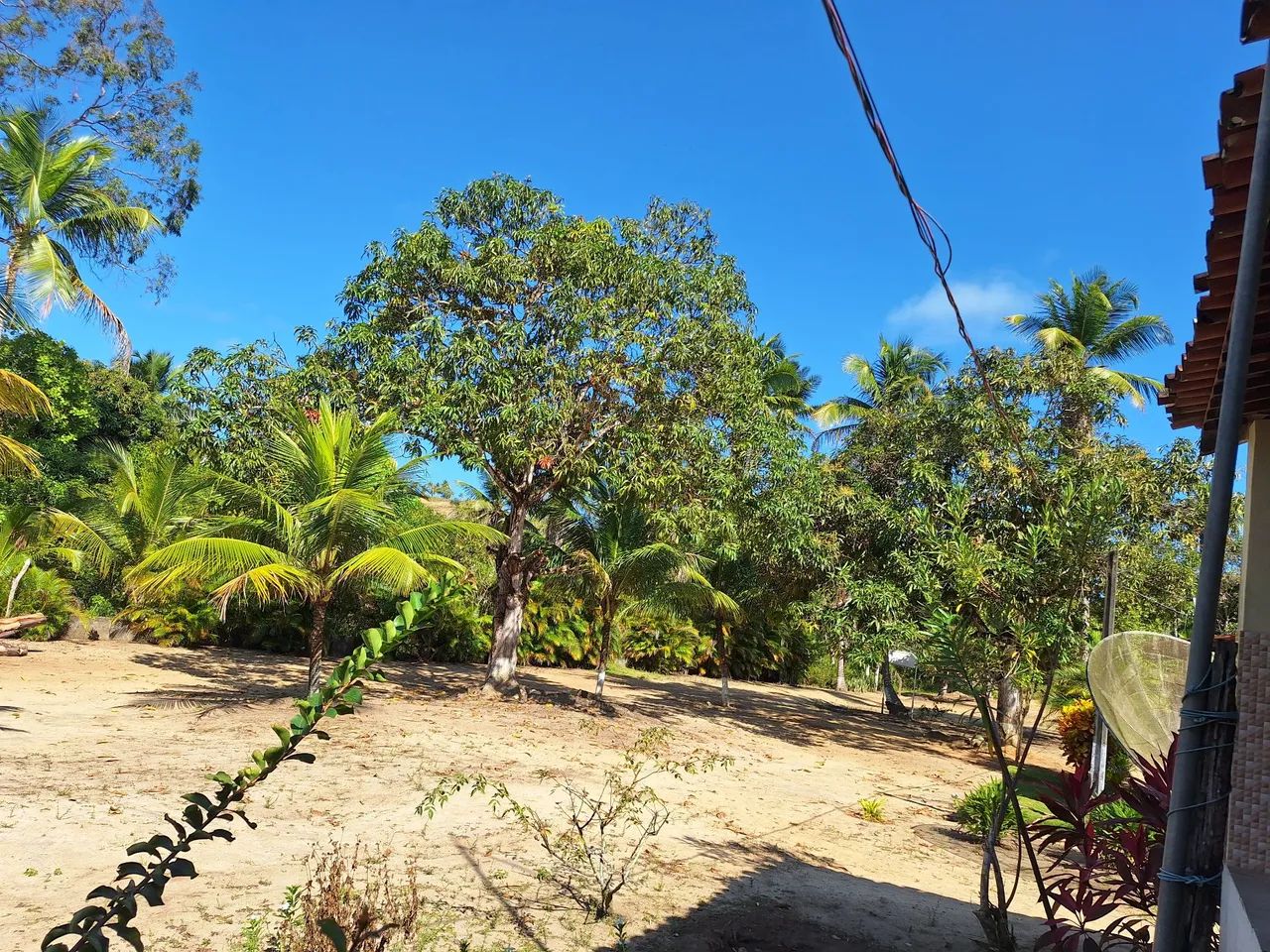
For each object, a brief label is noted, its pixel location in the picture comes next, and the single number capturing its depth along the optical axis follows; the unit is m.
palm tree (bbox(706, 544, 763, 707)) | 19.25
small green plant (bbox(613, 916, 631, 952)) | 4.95
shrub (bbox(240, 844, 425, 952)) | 3.78
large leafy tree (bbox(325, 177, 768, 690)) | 13.36
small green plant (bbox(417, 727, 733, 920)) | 5.79
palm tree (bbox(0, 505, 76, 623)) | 16.48
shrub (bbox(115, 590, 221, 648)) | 18.47
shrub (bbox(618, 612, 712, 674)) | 25.09
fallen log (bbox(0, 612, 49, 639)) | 14.62
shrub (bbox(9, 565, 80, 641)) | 16.61
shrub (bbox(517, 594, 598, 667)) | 22.52
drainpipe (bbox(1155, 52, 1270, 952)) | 2.00
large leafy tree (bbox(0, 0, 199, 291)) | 20.12
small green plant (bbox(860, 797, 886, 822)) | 10.12
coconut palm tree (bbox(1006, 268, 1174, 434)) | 21.89
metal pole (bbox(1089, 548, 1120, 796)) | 10.24
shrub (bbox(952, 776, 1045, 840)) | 9.41
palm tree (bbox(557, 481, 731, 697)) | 15.93
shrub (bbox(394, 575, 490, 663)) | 21.11
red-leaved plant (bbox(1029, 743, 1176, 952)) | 3.97
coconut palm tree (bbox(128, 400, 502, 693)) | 11.67
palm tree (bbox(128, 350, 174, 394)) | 31.60
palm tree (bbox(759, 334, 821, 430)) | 31.58
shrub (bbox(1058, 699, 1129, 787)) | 12.80
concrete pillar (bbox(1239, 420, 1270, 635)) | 3.19
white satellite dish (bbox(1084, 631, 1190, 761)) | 4.64
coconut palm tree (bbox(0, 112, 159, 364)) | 15.59
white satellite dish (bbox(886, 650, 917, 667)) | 15.48
